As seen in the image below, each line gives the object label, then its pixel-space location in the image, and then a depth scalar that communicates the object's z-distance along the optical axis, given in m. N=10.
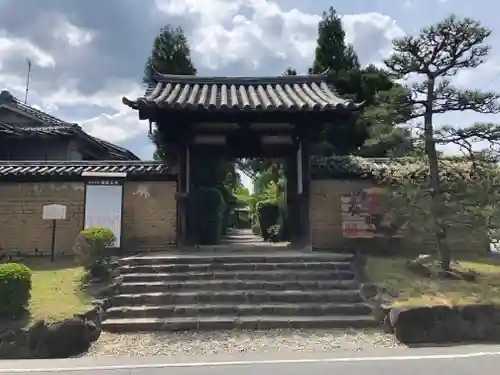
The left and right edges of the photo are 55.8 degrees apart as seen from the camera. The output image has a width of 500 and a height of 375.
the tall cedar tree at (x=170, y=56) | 20.50
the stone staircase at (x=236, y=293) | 7.11
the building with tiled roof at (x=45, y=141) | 15.12
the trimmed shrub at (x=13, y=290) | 6.48
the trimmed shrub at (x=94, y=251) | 8.59
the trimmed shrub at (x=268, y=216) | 18.22
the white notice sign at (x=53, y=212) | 10.14
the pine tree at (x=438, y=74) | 8.45
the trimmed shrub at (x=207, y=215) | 13.11
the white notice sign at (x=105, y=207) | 10.62
